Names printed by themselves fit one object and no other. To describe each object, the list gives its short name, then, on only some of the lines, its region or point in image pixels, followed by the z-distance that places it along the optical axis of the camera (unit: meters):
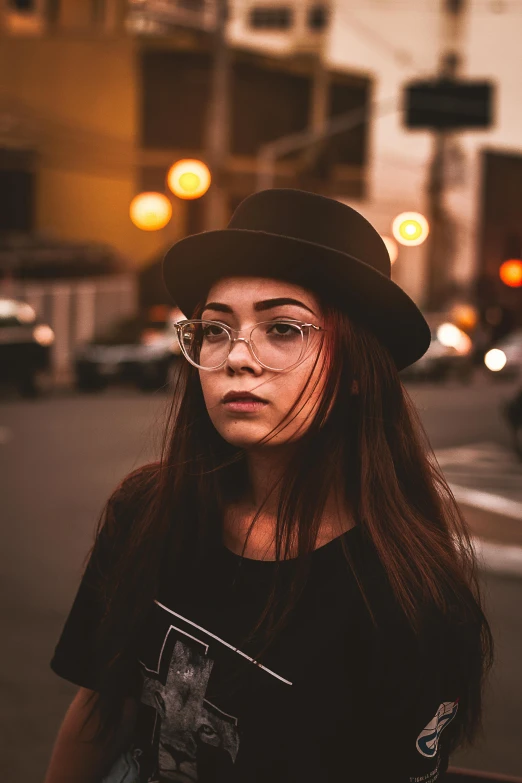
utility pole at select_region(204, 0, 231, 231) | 23.31
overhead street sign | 25.58
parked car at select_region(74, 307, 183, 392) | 23.02
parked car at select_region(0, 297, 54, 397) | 20.06
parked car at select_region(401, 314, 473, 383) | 29.46
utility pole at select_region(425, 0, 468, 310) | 36.41
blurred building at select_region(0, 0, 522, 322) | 34.56
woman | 1.70
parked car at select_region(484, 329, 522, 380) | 17.31
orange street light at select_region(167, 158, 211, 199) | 14.73
